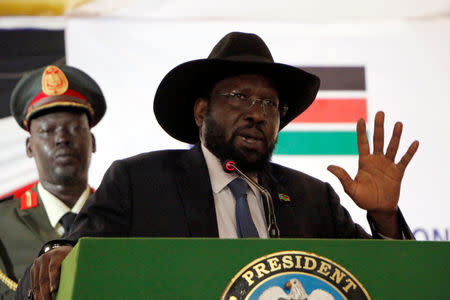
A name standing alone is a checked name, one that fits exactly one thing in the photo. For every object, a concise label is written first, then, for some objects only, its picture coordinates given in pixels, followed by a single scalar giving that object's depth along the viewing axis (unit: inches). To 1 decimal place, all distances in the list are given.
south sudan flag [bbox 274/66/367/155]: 322.0
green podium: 125.0
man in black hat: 186.4
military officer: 277.4
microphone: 168.4
